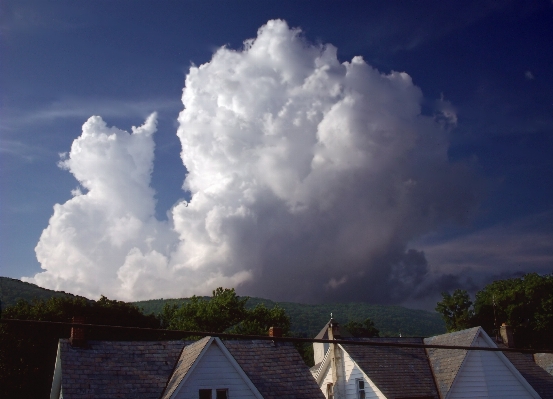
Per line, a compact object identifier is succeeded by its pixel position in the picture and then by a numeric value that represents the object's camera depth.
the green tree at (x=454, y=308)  79.69
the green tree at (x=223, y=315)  66.81
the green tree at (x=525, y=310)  72.56
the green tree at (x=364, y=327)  140.50
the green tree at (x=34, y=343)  46.60
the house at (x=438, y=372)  35.28
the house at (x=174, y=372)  28.66
